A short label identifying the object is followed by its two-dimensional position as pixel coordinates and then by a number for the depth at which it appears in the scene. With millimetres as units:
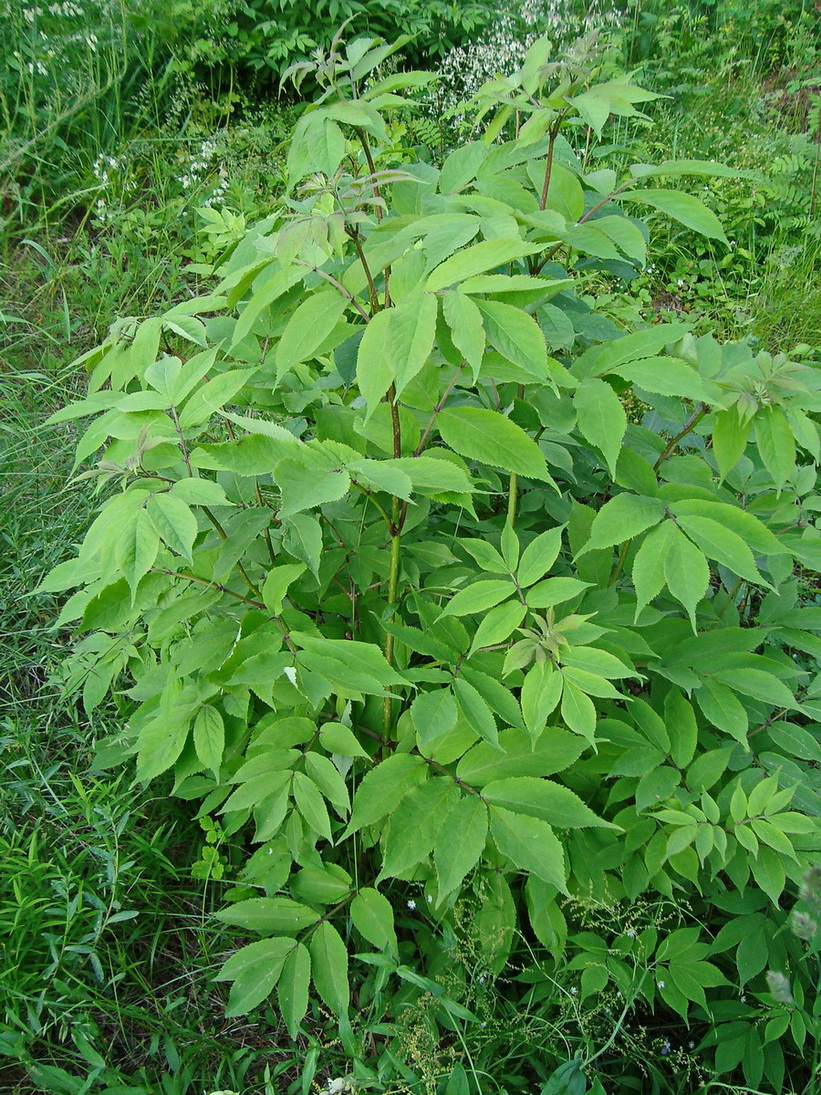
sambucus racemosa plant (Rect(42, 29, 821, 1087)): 1322
